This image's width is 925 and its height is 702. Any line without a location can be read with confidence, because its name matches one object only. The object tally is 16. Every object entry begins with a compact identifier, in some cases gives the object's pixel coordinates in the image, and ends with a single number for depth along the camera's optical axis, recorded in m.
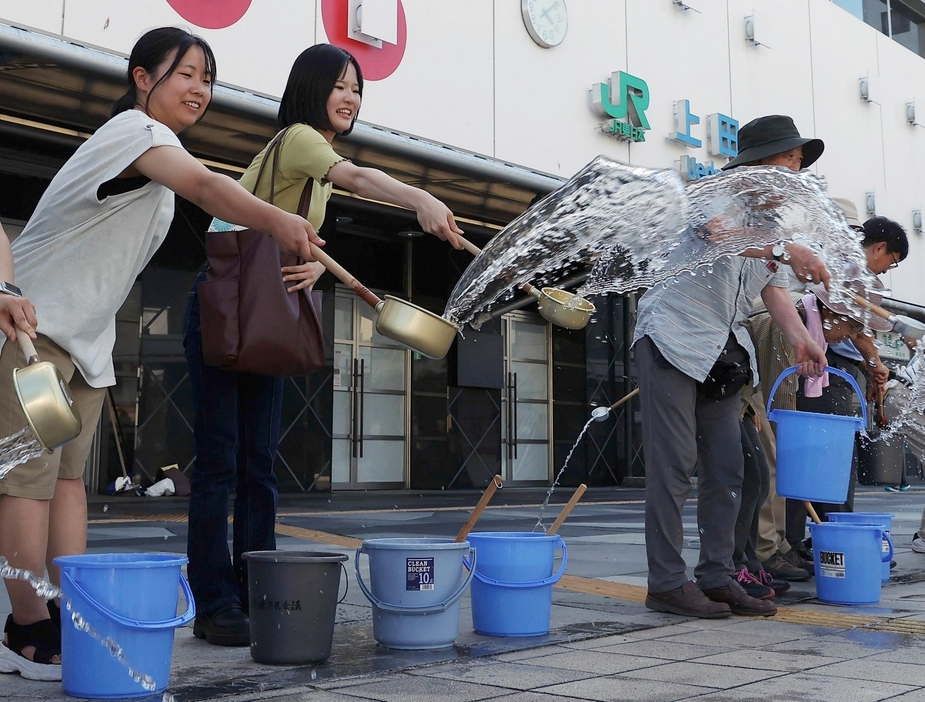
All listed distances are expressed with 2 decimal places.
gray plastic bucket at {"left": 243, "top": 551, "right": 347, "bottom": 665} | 2.76
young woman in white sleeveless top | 2.53
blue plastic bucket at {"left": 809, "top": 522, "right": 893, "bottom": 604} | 4.09
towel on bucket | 5.03
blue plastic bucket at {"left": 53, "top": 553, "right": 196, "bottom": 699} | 2.36
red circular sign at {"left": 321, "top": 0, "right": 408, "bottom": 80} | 9.44
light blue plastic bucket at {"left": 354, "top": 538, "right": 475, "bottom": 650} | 3.03
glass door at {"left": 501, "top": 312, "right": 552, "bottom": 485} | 15.63
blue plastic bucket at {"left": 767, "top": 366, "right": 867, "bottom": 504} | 4.20
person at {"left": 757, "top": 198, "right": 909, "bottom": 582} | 4.90
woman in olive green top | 3.01
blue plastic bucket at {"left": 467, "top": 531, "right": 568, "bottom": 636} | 3.27
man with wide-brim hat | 3.81
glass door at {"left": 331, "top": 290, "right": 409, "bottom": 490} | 13.45
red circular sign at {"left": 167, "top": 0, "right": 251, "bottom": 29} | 8.22
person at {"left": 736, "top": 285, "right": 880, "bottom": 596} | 5.01
